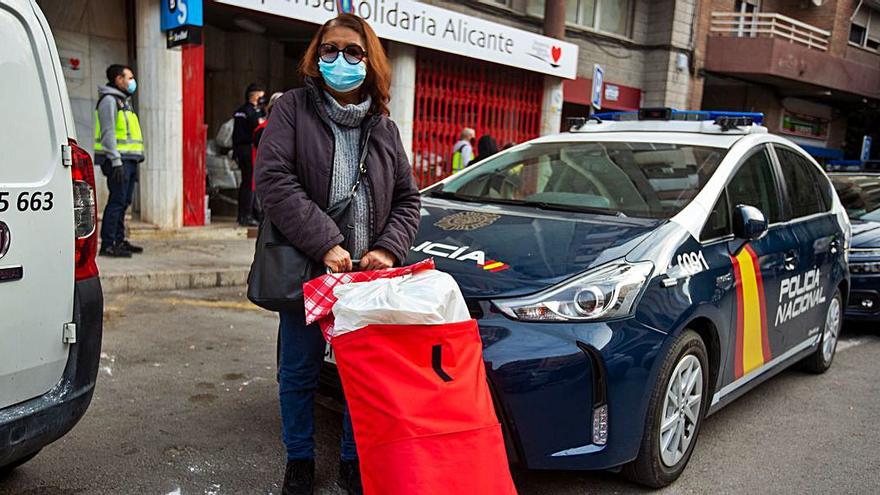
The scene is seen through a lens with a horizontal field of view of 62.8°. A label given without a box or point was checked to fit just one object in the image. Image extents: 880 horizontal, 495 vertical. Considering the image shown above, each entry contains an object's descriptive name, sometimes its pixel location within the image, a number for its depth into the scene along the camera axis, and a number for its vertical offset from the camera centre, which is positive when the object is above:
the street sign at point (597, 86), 8.79 +0.66
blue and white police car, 2.60 -0.55
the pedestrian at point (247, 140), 9.00 -0.24
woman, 2.47 -0.18
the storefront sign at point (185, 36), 7.67 +0.87
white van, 2.10 -0.42
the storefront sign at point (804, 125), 19.91 +0.77
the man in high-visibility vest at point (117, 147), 6.66 -0.31
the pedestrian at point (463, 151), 10.70 -0.26
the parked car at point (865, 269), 5.80 -0.90
